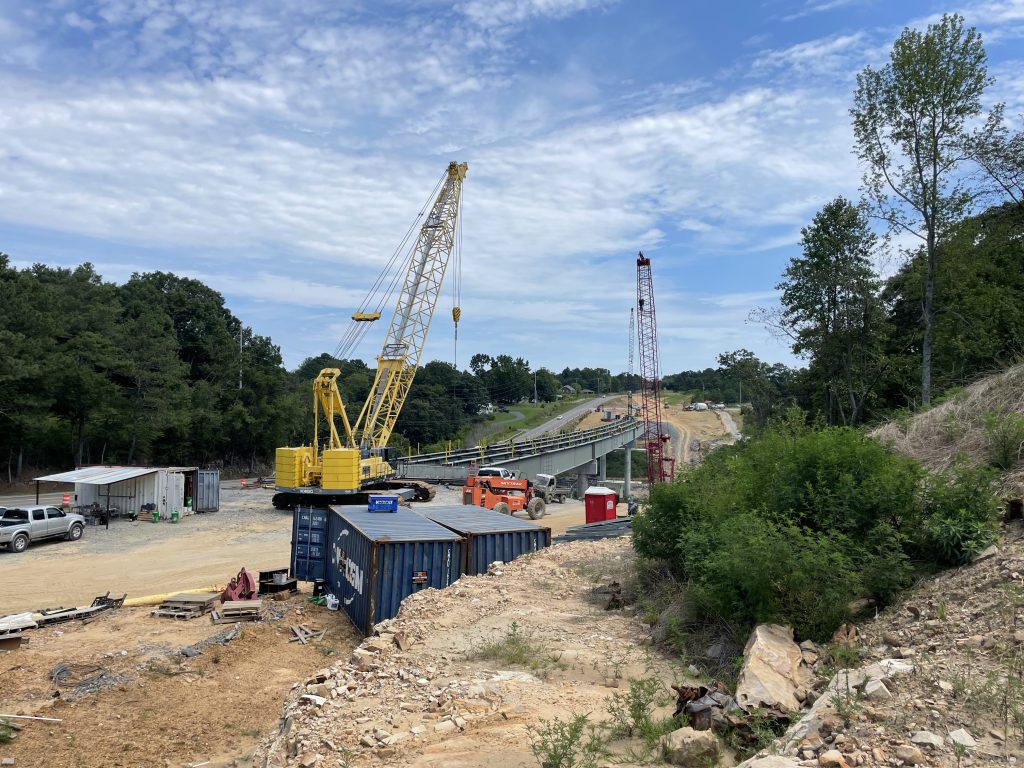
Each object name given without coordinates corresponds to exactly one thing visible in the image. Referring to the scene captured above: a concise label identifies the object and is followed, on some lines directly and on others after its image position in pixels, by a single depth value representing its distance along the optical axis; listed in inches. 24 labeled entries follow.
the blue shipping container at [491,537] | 617.6
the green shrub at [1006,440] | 430.0
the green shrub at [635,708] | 273.0
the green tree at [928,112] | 788.6
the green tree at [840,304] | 1067.3
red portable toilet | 1122.7
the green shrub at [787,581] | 330.3
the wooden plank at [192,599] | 667.4
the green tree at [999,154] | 733.9
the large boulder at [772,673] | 267.1
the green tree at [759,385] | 1534.2
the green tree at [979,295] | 804.0
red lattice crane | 2246.6
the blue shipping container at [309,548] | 746.8
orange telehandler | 1359.5
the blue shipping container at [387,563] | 544.4
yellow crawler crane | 1396.4
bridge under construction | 1964.8
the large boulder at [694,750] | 243.1
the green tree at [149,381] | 1825.8
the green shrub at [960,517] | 351.6
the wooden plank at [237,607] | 631.2
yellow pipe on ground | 701.3
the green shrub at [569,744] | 239.0
